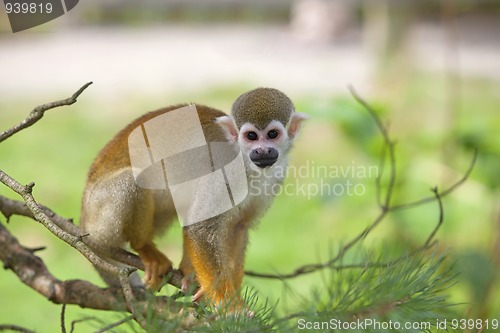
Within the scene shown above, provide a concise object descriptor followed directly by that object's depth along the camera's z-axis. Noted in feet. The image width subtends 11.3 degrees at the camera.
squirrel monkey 5.81
